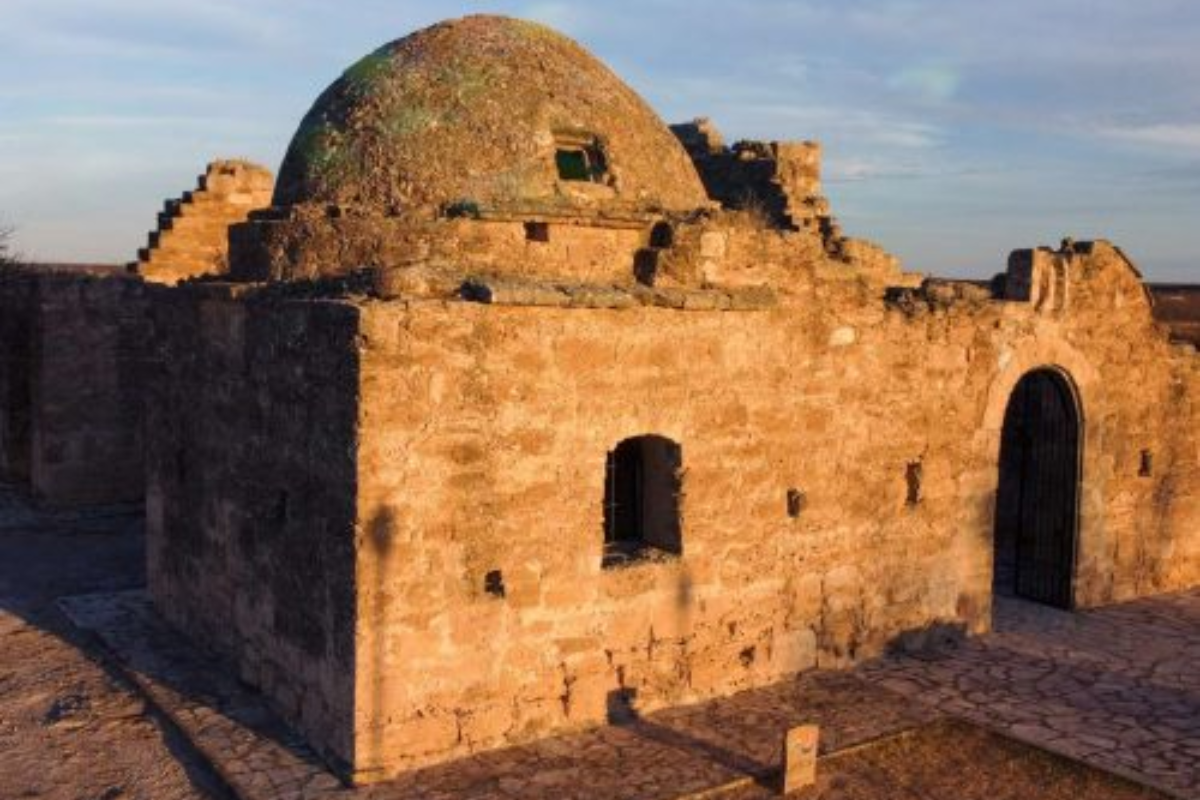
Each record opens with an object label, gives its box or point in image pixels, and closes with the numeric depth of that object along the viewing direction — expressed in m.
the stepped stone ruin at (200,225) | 13.18
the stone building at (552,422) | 6.24
